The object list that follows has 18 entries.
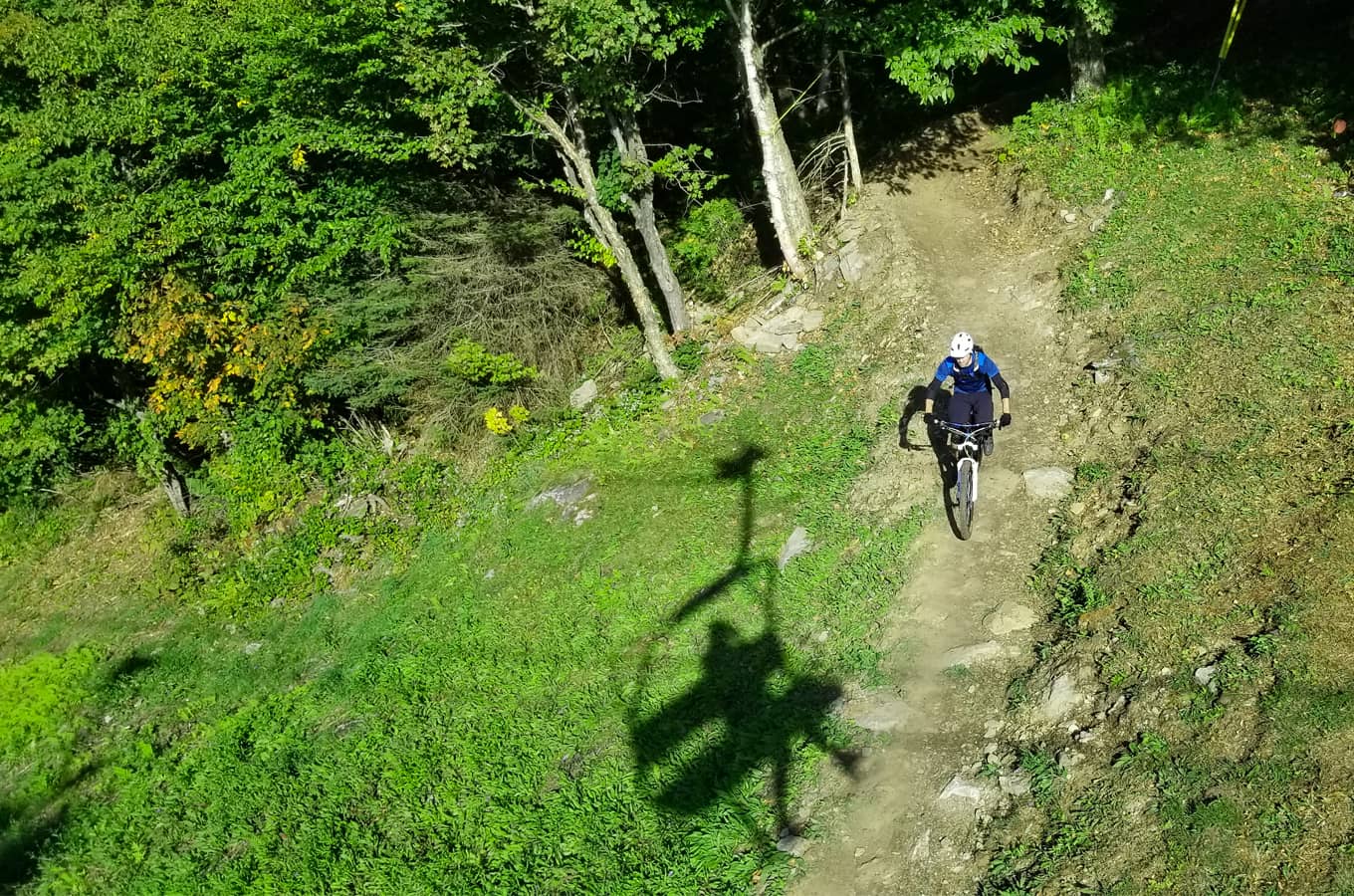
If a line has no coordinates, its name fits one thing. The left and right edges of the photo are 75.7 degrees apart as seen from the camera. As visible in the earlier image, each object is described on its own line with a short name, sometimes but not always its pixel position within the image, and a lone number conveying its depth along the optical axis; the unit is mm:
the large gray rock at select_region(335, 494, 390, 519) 16859
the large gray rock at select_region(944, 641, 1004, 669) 8359
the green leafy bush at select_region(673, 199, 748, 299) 18453
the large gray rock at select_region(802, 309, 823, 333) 15289
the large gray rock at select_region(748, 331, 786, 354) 15320
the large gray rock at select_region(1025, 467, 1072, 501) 10070
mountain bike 9625
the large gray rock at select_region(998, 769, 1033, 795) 6938
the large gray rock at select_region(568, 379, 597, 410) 17109
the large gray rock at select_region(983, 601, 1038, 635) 8562
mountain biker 9281
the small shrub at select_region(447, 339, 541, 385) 16266
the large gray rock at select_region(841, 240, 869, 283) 15469
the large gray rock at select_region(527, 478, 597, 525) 13606
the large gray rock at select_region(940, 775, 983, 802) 7098
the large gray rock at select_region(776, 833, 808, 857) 7254
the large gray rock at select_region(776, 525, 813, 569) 10797
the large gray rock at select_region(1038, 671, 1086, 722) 7391
